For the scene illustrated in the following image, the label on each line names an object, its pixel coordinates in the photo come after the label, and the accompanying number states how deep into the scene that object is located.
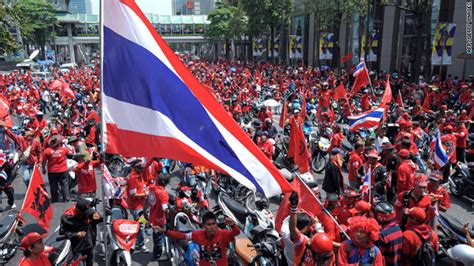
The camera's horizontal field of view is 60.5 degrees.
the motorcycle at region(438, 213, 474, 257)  5.89
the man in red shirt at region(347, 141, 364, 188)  8.36
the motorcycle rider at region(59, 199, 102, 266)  5.60
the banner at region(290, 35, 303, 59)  39.03
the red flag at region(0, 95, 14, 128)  11.39
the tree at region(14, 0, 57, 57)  63.38
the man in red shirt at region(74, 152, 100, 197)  7.87
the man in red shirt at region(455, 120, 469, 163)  10.84
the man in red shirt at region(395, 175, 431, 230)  5.61
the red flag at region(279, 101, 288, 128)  13.59
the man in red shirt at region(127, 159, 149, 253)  7.04
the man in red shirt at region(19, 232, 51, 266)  4.22
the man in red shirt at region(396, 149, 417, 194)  7.07
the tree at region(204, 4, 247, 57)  66.81
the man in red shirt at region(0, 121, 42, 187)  9.91
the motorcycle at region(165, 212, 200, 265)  5.47
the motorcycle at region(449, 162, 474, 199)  9.03
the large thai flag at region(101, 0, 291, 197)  3.88
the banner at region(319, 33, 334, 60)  33.38
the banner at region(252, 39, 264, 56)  53.25
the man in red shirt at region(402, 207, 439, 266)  4.71
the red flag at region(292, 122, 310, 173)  7.64
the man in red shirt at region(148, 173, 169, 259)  6.45
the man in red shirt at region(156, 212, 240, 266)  4.69
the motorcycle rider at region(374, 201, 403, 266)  4.65
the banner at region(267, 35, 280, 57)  49.53
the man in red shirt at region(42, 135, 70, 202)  8.94
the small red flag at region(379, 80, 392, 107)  11.48
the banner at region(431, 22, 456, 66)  19.77
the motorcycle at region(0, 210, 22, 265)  6.42
